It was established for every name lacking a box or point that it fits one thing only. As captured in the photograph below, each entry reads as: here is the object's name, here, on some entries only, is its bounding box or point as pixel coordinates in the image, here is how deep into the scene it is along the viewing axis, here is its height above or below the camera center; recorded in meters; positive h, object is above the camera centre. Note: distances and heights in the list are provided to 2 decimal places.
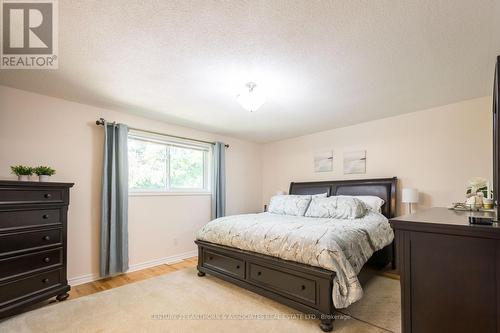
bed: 2.06 -1.00
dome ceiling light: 2.54 +0.74
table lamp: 3.38 -0.40
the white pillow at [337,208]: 3.20 -0.57
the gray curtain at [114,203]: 3.20 -0.49
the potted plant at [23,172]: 2.42 -0.05
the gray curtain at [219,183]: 4.59 -0.32
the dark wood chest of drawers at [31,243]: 2.15 -0.74
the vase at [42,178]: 2.52 -0.11
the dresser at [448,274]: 1.18 -0.57
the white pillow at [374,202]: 3.62 -0.54
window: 3.79 +0.05
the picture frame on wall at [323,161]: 4.62 +0.11
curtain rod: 3.27 +0.57
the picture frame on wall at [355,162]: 4.21 +0.08
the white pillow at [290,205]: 3.74 -0.61
